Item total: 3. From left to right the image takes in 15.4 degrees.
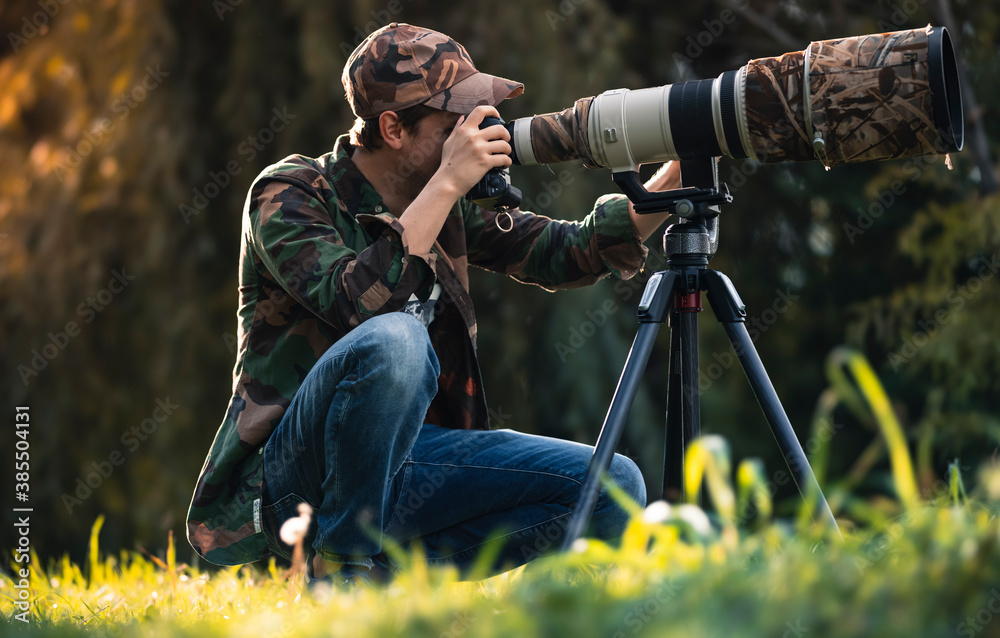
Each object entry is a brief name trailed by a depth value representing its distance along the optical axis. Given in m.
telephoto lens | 4.80
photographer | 4.91
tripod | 4.83
